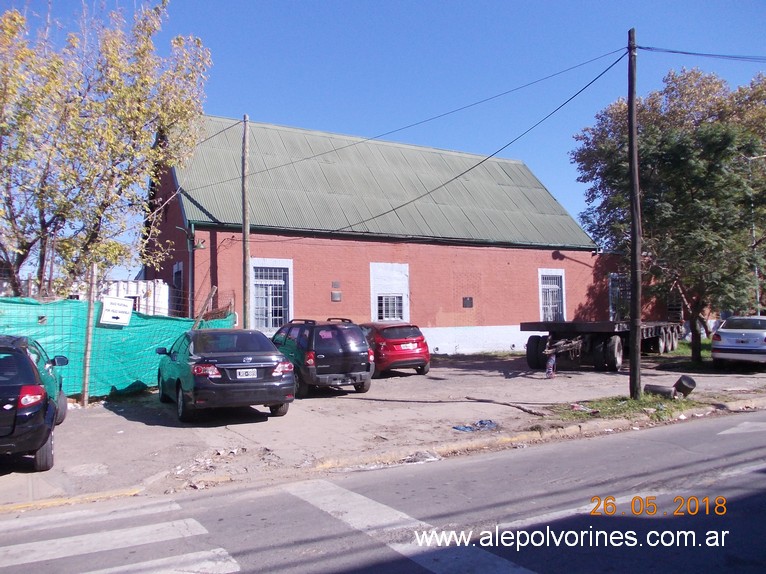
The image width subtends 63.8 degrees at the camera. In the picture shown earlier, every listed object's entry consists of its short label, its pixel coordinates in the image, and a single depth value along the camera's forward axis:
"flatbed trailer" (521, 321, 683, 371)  16.59
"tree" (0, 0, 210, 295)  12.06
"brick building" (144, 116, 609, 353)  20.20
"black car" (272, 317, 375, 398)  12.52
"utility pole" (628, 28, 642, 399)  11.77
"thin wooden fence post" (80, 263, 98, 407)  11.41
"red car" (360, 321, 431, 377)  16.16
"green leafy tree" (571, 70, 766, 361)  16.89
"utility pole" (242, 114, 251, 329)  16.47
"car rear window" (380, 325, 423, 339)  16.40
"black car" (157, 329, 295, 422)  9.47
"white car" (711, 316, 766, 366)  16.36
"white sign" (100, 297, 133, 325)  12.36
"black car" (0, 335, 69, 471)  6.71
